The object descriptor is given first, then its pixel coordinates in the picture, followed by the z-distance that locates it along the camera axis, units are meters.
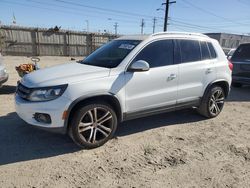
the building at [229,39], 36.93
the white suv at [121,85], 2.76
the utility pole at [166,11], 22.53
